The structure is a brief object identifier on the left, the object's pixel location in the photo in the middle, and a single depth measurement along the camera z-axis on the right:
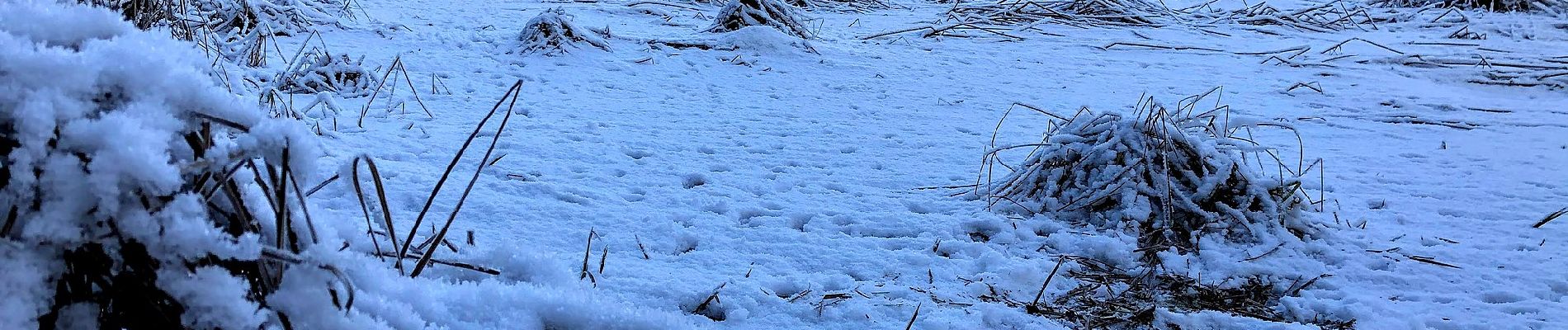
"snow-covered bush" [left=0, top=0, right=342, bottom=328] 0.76
